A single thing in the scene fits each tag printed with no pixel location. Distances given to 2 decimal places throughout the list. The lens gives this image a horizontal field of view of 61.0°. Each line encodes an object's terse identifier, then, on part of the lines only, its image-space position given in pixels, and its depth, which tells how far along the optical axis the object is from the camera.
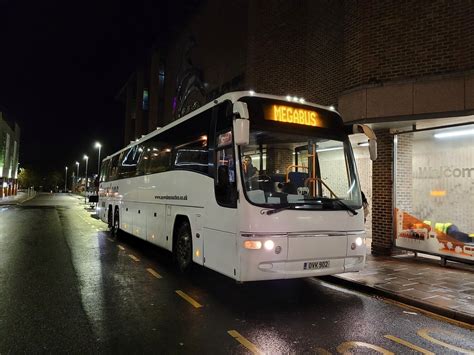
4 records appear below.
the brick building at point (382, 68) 9.74
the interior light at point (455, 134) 9.74
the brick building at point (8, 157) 56.28
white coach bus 6.27
